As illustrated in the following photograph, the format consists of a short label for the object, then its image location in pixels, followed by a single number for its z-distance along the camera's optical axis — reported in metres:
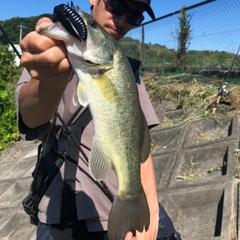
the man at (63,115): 1.14
